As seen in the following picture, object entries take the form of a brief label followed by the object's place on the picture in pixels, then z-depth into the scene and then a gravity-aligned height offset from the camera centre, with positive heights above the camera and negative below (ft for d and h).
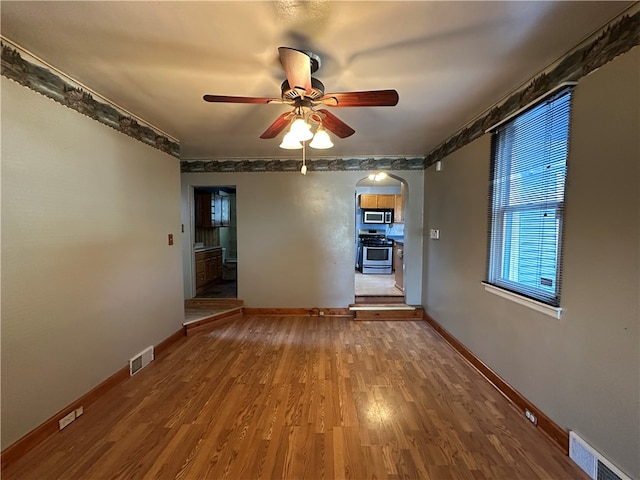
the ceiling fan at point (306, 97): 4.51 +2.56
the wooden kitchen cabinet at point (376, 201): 24.35 +2.24
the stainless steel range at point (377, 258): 22.48 -2.71
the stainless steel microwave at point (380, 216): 24.38 +0.87
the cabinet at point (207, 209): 17.67 +0.95
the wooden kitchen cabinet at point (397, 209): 24.14 +1.52
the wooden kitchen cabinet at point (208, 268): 16.25 -2.97
